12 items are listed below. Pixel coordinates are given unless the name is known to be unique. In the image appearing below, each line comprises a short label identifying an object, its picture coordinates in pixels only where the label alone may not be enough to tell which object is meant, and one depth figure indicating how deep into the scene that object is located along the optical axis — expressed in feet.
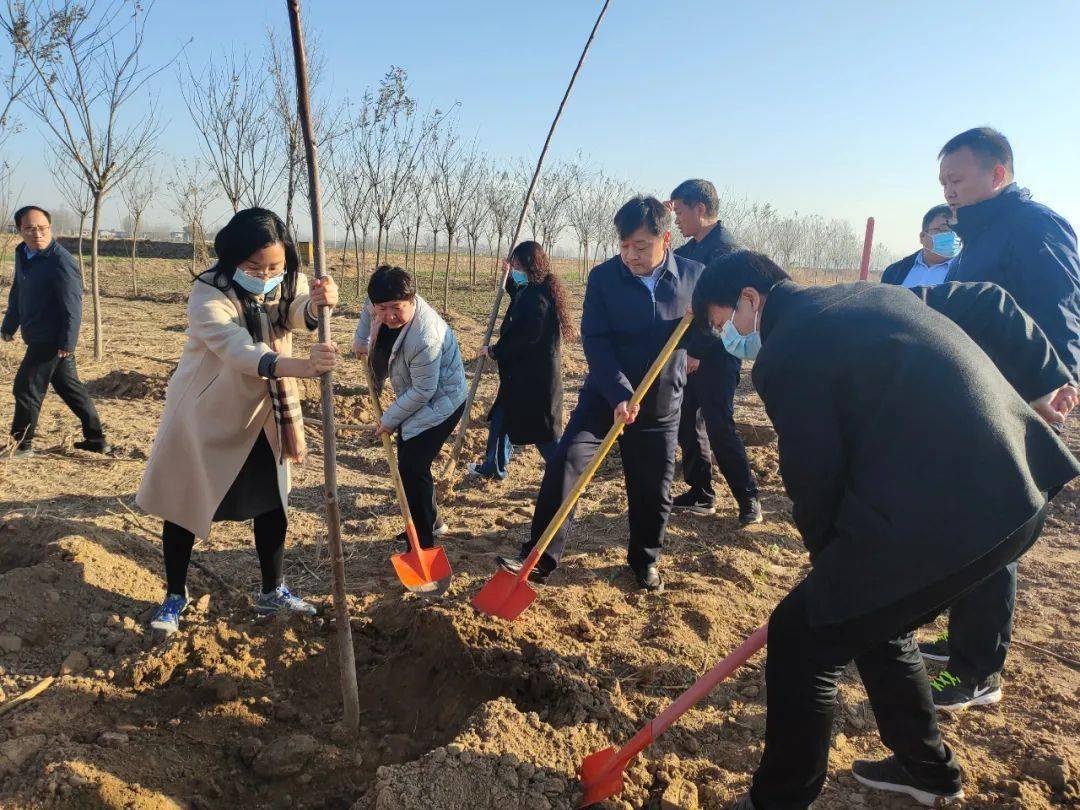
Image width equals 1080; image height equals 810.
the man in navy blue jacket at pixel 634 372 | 10.58
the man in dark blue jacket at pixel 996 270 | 8.33
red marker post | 14.06
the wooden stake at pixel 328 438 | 6.33
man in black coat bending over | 5.22
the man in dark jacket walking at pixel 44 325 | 16.31
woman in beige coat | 8.40
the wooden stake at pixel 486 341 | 15.93
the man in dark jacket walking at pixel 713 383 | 13.91
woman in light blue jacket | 11.13
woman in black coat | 14.75
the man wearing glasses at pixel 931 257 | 11.73
